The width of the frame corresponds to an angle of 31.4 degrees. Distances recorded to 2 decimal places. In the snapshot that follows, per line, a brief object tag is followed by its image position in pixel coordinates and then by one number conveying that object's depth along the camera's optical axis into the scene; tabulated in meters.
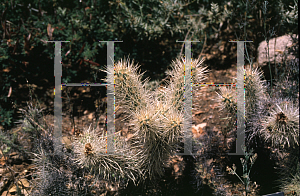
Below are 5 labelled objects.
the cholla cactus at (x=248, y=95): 1.12
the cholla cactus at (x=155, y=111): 1.02
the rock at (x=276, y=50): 1.37
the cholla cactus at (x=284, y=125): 1.06
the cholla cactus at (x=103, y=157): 1.03
